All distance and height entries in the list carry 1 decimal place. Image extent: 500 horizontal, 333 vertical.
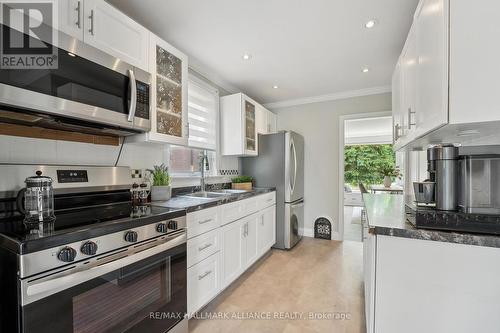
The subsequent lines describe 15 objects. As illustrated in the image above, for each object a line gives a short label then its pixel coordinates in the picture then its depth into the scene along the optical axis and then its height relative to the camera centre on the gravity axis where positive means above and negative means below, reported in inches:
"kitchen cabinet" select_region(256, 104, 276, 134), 143.7 +30.1
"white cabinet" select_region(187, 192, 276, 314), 69.9 -29.1
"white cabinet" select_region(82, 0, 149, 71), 54.4 +34.3
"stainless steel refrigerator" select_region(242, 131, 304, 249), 132.3 -4.5
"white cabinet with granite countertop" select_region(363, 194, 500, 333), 38.0 -20.2
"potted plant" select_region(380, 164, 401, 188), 205.0 -7.8
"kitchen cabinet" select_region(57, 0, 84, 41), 49.1 +32.4
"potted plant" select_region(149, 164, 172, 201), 80.7 -6.5
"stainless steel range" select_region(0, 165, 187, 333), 35.4 -17.1
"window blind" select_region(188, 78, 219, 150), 107.4 +26.0
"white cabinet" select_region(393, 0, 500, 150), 32.9 +14.7
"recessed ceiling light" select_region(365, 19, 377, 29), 76.3 +47.6
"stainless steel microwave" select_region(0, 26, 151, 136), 42.9 +15.6
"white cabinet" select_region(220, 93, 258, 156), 123.9 +22.7
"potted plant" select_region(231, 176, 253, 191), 128.1 -9.3
